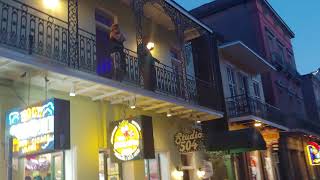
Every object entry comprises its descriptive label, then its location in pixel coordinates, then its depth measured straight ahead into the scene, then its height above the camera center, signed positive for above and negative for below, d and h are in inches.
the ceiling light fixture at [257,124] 580.7 +58.2
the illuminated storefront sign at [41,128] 233.3 +31.2
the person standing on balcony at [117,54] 340.2 +104.8
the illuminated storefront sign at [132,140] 322.7 +27.1
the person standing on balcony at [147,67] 381.1 +101.9
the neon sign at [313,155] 820.7 +7.2
